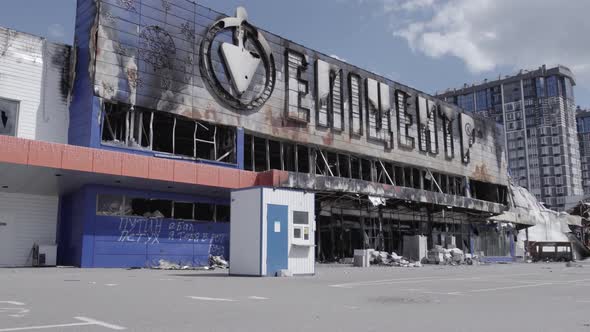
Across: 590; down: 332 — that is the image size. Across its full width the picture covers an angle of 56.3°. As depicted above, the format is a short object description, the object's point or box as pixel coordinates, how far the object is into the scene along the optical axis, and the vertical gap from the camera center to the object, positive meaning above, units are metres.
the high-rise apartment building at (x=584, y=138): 168.43 +34.29
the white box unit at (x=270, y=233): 20.03 +0.56
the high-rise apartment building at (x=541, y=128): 143.38 +32.03
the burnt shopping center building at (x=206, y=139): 27.53 +6.99
